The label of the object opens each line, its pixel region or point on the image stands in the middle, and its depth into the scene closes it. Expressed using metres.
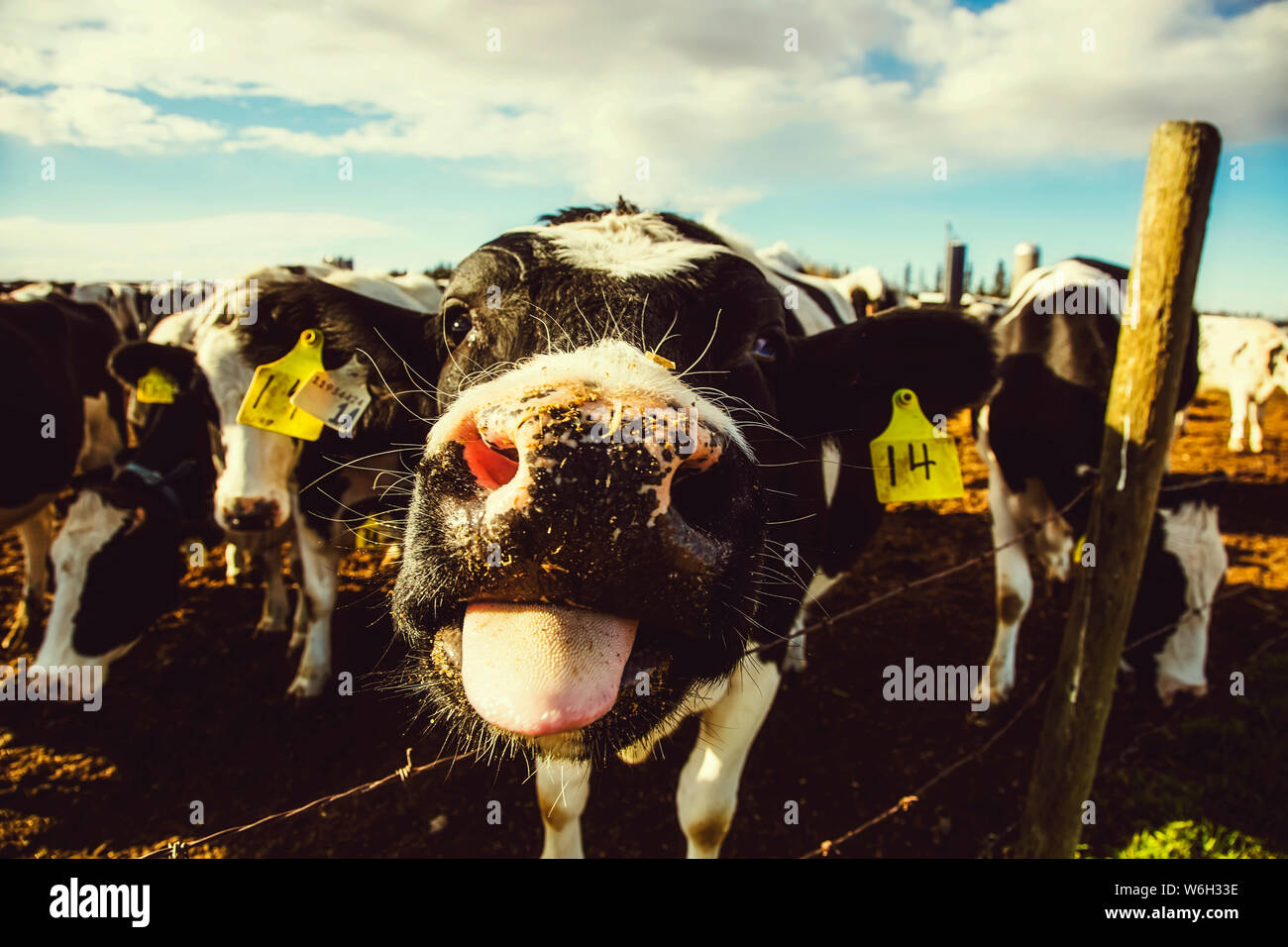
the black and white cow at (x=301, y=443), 2.37
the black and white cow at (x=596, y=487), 1.14
